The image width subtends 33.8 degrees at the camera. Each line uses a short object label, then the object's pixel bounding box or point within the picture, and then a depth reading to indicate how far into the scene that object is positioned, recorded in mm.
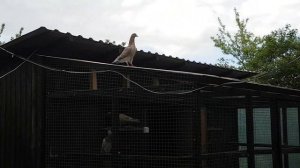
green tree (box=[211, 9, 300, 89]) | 15594
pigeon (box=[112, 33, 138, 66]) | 7141
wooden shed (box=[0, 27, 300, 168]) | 6594
